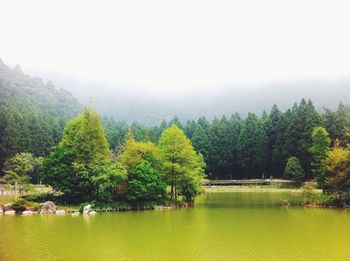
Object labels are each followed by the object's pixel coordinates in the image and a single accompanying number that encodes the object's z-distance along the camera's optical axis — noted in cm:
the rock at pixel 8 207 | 4544
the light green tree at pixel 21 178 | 5619
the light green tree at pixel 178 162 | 5328
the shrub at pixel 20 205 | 4541
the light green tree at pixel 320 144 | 5972
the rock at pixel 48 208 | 4541
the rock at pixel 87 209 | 4571
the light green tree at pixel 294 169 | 8171
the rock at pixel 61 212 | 4541
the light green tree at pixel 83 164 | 4912
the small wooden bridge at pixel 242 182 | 8858
